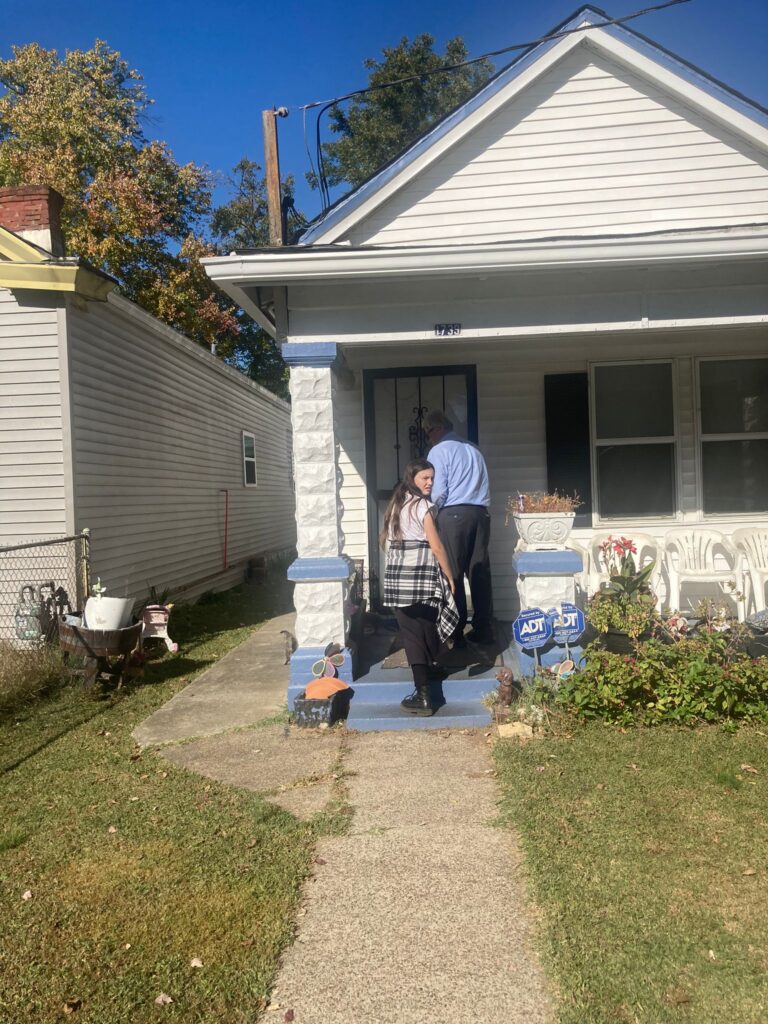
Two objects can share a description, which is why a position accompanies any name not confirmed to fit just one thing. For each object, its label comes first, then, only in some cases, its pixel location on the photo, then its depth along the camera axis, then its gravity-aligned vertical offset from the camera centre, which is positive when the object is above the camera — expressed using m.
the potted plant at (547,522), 5.86 -0.17
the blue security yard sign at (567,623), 5.60 -0.88
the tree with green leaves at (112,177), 20.23 +8.85
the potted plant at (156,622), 8.20 -1.16
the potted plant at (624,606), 5.54 -0.78
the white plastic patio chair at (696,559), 6.23 -0.52
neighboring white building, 7.94 +1.05
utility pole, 10.37 +4.66
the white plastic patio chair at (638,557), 6.46 -0.51
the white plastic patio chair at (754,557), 6.25 -0.51
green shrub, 5.00 -1.22
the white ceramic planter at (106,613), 6.71 -0.86
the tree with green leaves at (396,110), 29.60 +14.96
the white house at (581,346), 7.26 +1.44
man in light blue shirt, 5.93 -0.02
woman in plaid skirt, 5.27 -0.50
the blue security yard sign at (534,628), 5.60 -0.91
